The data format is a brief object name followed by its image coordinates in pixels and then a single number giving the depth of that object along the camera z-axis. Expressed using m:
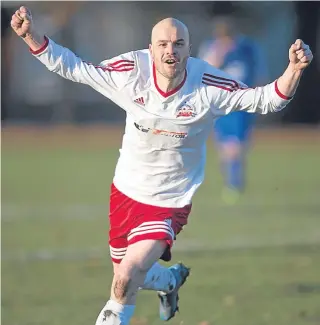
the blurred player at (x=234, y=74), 30.06
